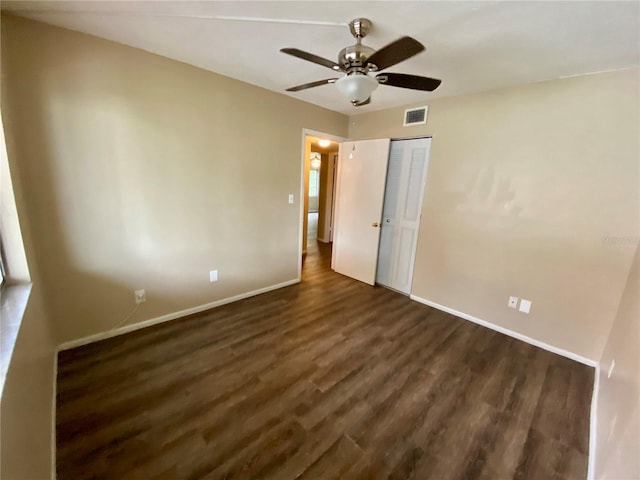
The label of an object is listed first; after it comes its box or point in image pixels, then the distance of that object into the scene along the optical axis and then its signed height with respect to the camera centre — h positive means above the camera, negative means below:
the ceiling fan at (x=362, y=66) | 1.44 +0.69
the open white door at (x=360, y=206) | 3.48 -0.28
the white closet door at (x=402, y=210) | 3.20 -0.28
